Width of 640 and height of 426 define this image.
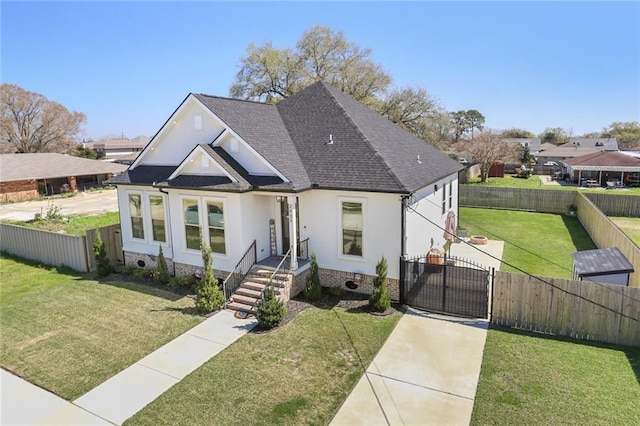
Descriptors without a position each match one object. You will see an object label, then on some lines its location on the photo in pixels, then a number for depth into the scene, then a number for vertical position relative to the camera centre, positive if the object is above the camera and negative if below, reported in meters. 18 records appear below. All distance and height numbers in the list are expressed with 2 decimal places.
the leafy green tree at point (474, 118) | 111.86 +7.62
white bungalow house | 13.23 -1.47
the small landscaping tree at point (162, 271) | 15.00 -4.30
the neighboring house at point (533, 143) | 85.03 +0.32
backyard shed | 11.38 -3.51
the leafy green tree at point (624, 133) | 90.06 +2.30
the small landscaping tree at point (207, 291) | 12.48 -4.22
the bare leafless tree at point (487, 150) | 46.91 -0.47
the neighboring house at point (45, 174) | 40.72 -1.85
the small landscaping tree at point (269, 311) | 11.23 -4.34
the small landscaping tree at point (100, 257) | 16.25 -4.00
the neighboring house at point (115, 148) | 94.69 +1.60
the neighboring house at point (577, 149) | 69.38 -0.96
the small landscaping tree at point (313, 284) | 13.16 -4.28
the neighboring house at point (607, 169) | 43.06 -2.76
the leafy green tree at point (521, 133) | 115.46 +3.31
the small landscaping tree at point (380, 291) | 12.16 -4.19
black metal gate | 11.76 -4.18
